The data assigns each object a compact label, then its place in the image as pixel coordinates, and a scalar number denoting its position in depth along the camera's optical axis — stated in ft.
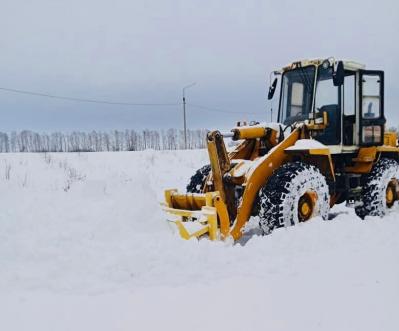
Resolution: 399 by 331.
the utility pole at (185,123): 90.99
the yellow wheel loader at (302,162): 18.29
